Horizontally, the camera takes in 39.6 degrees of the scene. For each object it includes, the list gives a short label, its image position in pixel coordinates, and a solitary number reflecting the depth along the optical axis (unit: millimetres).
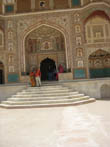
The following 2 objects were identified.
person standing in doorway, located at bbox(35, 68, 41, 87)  9289
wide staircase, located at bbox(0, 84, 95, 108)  7054
